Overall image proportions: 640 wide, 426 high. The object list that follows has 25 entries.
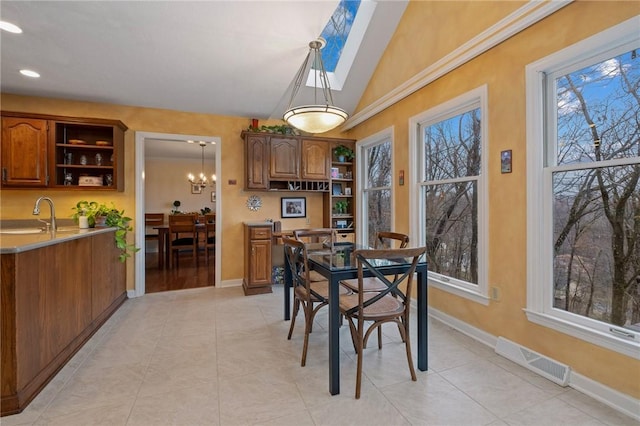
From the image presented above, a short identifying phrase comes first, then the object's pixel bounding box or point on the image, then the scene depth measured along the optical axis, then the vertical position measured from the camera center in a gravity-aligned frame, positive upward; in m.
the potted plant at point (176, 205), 8.02 +0.24
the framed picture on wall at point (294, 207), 4.80 +0.10
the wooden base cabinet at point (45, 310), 1.73 -0.71
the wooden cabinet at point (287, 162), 4.33 +0.79
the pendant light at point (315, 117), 2.47 +0.84
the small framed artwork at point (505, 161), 2.35 +0.41
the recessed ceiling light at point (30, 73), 3.07 +1.52
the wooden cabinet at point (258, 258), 4.05 -0.63
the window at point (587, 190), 1.78 +0.14
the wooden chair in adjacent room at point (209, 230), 6.21 -0.37
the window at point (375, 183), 4.13 +0.45
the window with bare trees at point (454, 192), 2.68 +0.21
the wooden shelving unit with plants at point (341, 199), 4.81 +0.23
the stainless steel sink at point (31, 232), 2.70 -0.16
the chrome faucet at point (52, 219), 2.70 -0.04
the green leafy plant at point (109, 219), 3.33 -0.05
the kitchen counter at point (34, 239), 1.76 -0.18
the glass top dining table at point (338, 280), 1.88 -0.47
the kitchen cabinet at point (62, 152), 3.33 +0.78
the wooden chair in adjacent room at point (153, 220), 7.35 -0.15
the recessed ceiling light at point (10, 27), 2.39 +1.58
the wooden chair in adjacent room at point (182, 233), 5.92 -0.41
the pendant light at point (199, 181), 7.60 +0.90
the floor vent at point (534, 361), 1.96 -1.10
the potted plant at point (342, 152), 4.77 +1.00
